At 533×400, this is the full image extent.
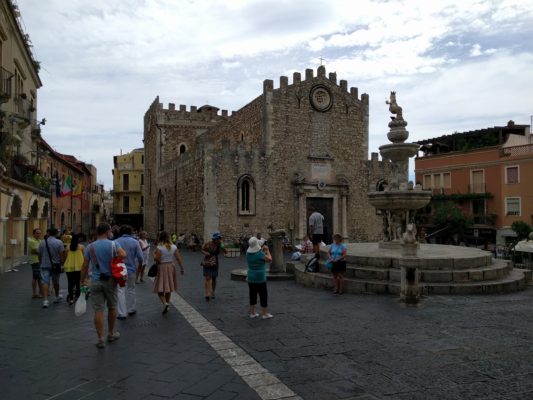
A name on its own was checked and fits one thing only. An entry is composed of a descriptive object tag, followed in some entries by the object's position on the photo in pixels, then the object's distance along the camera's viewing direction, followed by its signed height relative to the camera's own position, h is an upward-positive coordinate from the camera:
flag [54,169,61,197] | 24.68 +1.59
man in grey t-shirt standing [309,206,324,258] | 19.18 -0.26
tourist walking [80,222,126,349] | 6.12 -0.81
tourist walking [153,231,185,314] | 8.45 -1.01
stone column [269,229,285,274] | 13.07 -1.03
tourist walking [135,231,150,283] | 13.13 -0.80
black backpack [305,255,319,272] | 11.97 -1.27
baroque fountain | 9.54 -1.05
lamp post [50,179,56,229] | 27.57 +1.98
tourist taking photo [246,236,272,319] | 7.78 -1.03
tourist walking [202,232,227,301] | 9.76 -0.99
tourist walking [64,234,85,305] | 9.25 -0.96
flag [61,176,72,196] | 24.28 +1.69
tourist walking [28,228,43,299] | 10.02 -0.90
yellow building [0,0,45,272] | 16.05 +2.93
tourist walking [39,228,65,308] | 9.20 -0.81
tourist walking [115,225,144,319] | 8.29 -0.73
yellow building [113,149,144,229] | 63.25 +3.85
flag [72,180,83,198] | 31.58 +1.97
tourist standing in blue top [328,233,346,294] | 9.98 -0.99
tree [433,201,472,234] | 33.47 -0.17
